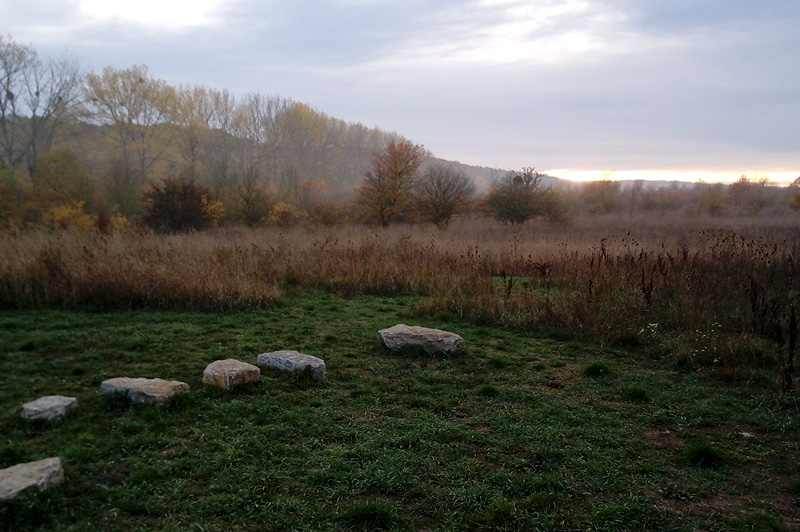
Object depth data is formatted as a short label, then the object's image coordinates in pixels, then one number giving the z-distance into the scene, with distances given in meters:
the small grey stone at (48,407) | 3.80
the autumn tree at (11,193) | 19.92
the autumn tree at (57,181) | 22.34
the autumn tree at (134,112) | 34.25
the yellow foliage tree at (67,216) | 20.77
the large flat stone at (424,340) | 5.95
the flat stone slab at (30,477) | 2.75
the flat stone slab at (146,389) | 4.12
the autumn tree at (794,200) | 34.09
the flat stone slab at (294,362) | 4.94
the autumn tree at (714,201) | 38.90
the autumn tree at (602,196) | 42.31
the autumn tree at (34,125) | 31.33
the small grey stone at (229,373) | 4.58
